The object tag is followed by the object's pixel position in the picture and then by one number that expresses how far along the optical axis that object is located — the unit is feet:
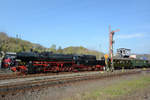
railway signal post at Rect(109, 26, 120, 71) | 87.65
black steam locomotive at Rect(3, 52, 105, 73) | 58.75
